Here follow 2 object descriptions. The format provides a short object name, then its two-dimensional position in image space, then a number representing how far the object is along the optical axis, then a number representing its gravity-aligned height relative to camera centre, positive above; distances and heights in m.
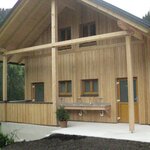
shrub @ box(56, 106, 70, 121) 8.38 -1.10
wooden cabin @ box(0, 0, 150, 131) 8.54 +1.16
